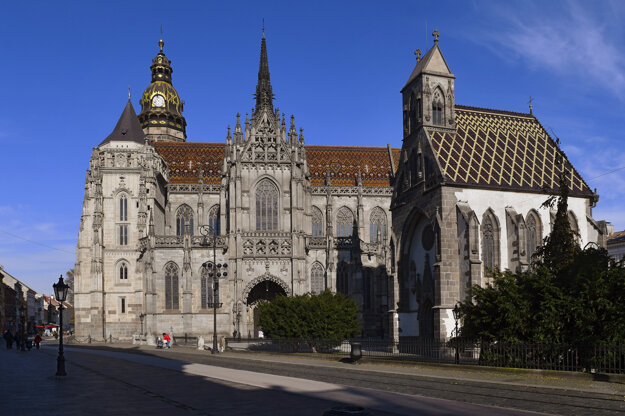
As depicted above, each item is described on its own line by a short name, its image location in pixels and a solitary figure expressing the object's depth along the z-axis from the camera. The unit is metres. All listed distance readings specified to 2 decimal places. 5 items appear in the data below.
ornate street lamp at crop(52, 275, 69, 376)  25.28
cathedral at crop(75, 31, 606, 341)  37.78
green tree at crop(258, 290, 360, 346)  39.59
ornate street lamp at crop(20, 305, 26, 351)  48.08
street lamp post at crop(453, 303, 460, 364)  26.02
